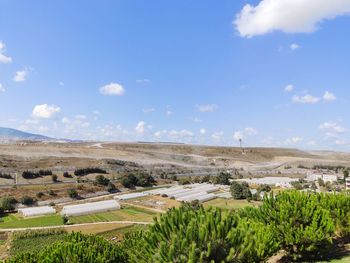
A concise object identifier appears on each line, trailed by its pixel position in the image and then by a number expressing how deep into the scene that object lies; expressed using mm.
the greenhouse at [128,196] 102531
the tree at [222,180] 132638
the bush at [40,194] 98375
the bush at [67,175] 125312
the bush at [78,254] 22141
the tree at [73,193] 103288
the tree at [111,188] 115325
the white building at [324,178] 138950
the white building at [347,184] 112994
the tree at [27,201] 94188
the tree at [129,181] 121862
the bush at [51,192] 101750
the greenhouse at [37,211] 83288
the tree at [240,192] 101375
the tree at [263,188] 111100
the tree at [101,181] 118062
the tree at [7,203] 88456
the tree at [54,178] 118919
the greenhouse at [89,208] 83875
